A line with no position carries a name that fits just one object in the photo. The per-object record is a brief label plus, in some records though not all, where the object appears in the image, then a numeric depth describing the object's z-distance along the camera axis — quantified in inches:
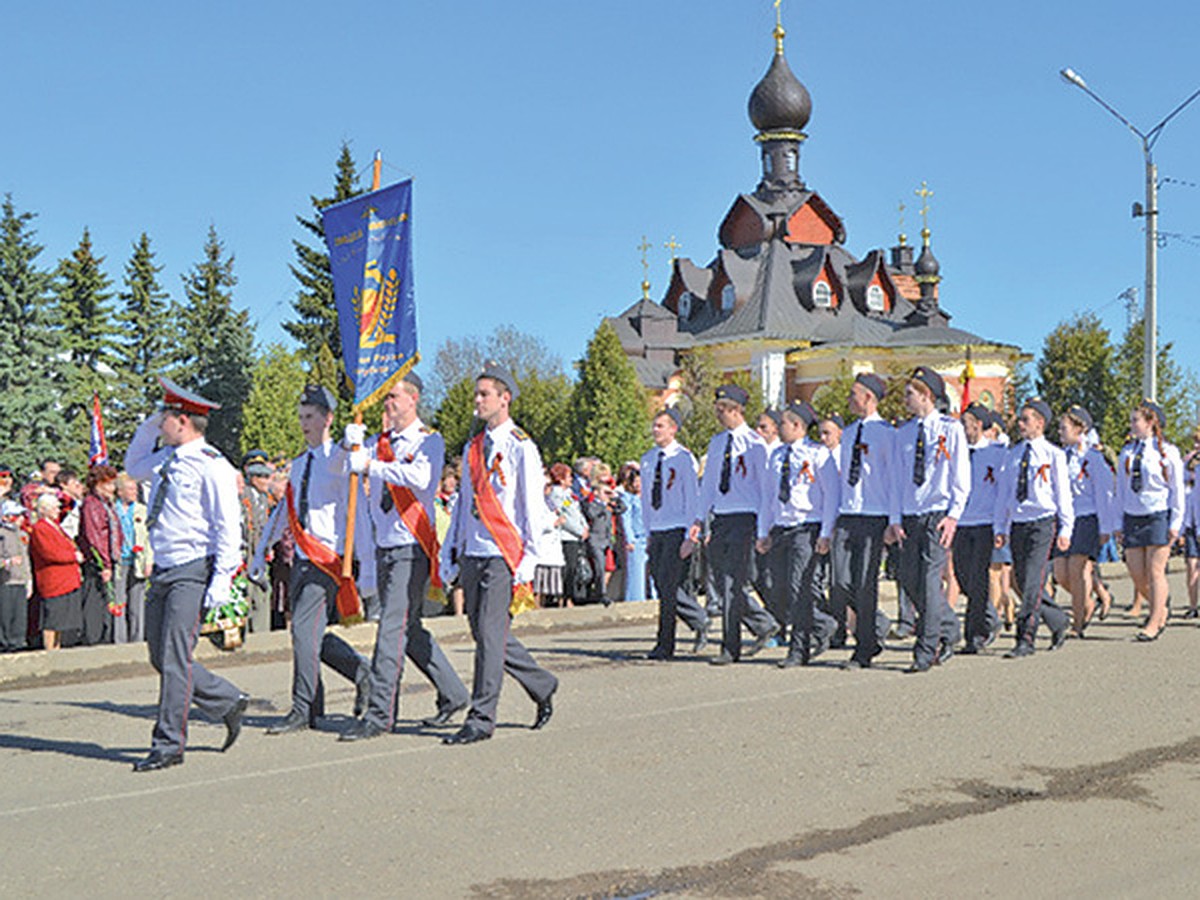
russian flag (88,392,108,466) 719.7
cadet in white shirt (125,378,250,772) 320.8
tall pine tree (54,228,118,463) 2198.6
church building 3127.5
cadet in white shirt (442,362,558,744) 346.3
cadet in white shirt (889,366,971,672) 456.1
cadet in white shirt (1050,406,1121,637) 554.3
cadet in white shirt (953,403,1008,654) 506.6
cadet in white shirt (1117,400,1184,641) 562.6
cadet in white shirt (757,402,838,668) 479.2
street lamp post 1087.6
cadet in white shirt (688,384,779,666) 482.9
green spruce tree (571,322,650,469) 2559.1
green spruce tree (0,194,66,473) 1755.7
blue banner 365.4
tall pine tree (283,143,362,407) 2839.6
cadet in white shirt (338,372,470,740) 352.2
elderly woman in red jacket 523.2
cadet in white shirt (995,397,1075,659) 506.3
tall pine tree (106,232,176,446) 2426.2
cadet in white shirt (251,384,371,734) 361.4
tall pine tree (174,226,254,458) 2659.9
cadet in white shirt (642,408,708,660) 493.0
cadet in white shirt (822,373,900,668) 464.8
